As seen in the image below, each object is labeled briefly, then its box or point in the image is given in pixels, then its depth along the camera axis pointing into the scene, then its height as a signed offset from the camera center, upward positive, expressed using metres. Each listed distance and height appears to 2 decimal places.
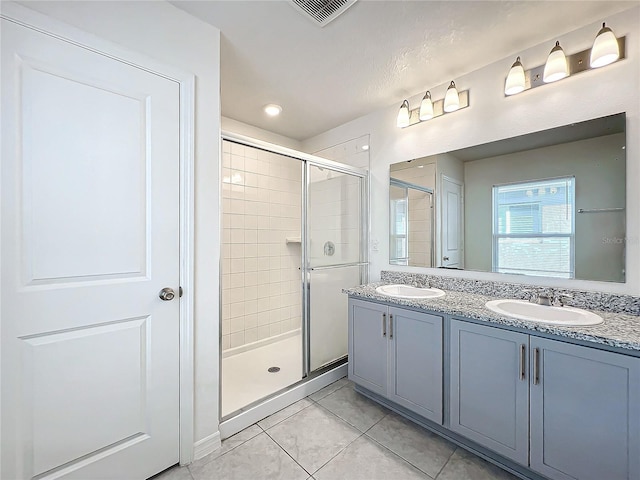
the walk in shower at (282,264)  2.27 -0.25
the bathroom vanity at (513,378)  1.13 -0.71
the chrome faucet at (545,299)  1.59 -0.35
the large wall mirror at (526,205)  1.49 +0.22
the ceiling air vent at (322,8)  1.38 +1.18
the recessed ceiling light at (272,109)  2.45 +1.18
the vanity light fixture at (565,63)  1.39 +0.97
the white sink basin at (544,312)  1.33 -0.40
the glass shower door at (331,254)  2.30 -0.14
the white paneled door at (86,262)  1.07 -0.10
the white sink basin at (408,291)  2.04 -0.40
